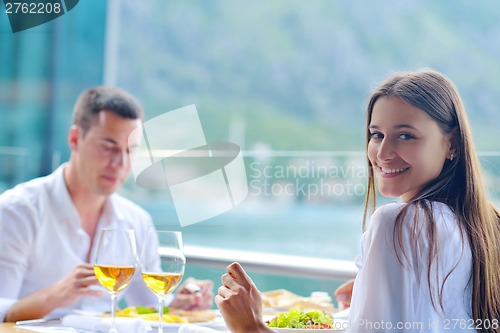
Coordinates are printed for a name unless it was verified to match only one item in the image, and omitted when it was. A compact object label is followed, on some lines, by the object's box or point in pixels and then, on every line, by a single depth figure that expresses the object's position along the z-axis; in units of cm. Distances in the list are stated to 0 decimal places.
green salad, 199
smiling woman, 180
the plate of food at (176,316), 216
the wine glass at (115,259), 205
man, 262
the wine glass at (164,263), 204
